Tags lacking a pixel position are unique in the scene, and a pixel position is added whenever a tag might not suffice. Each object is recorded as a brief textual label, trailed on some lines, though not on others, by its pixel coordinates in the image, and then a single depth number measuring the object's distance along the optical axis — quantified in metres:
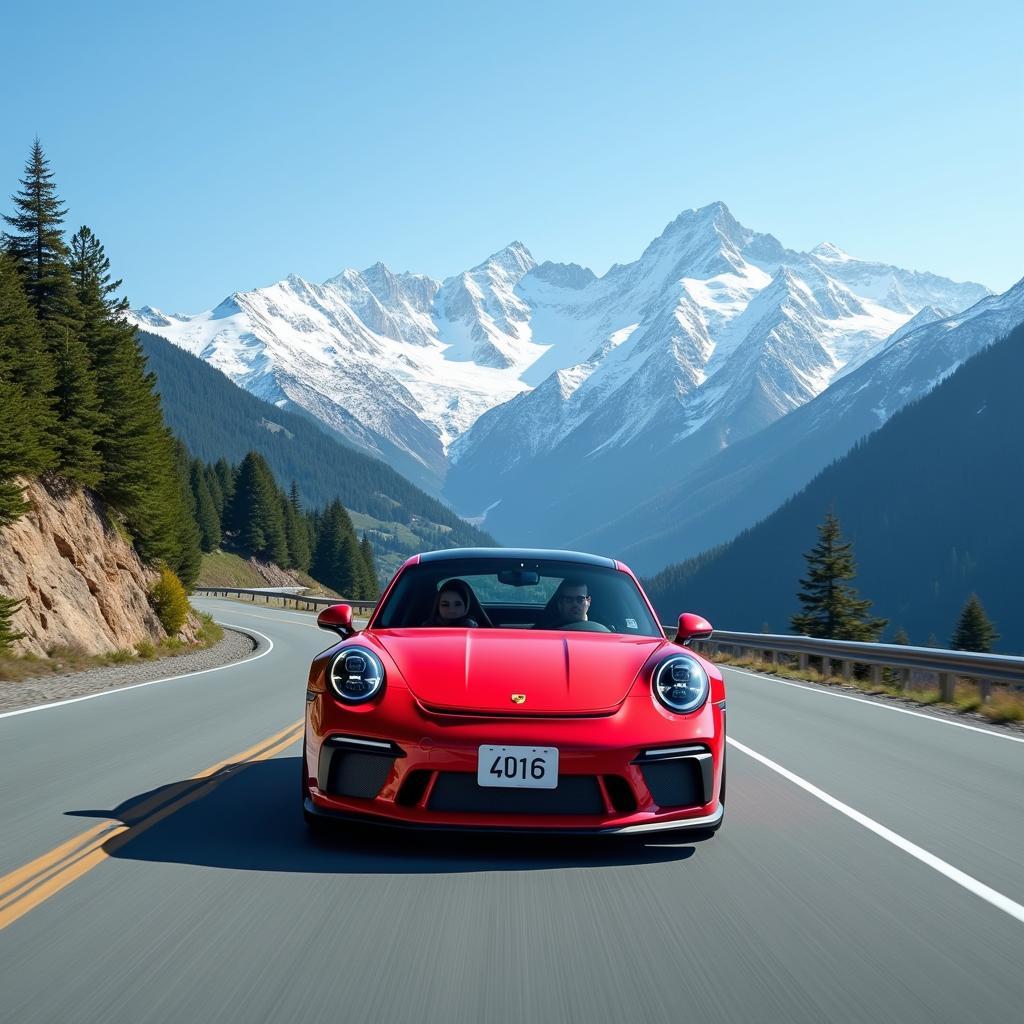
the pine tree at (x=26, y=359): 26.52
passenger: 6.90
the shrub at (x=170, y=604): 35.62
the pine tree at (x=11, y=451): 23.25
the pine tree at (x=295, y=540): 109.50
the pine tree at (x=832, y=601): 47.94
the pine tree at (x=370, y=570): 116.00
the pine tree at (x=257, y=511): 101.69
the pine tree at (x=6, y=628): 20.84
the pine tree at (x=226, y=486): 104.31
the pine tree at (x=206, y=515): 96.25
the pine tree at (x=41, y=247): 33.28
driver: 7.05
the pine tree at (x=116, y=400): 34.50
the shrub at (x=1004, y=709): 15.13
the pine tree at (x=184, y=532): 45.16
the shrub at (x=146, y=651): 27.41
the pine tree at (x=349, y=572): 110.94
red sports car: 5.26
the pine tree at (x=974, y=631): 58.72
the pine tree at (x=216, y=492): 105.75
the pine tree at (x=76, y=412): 30.58
